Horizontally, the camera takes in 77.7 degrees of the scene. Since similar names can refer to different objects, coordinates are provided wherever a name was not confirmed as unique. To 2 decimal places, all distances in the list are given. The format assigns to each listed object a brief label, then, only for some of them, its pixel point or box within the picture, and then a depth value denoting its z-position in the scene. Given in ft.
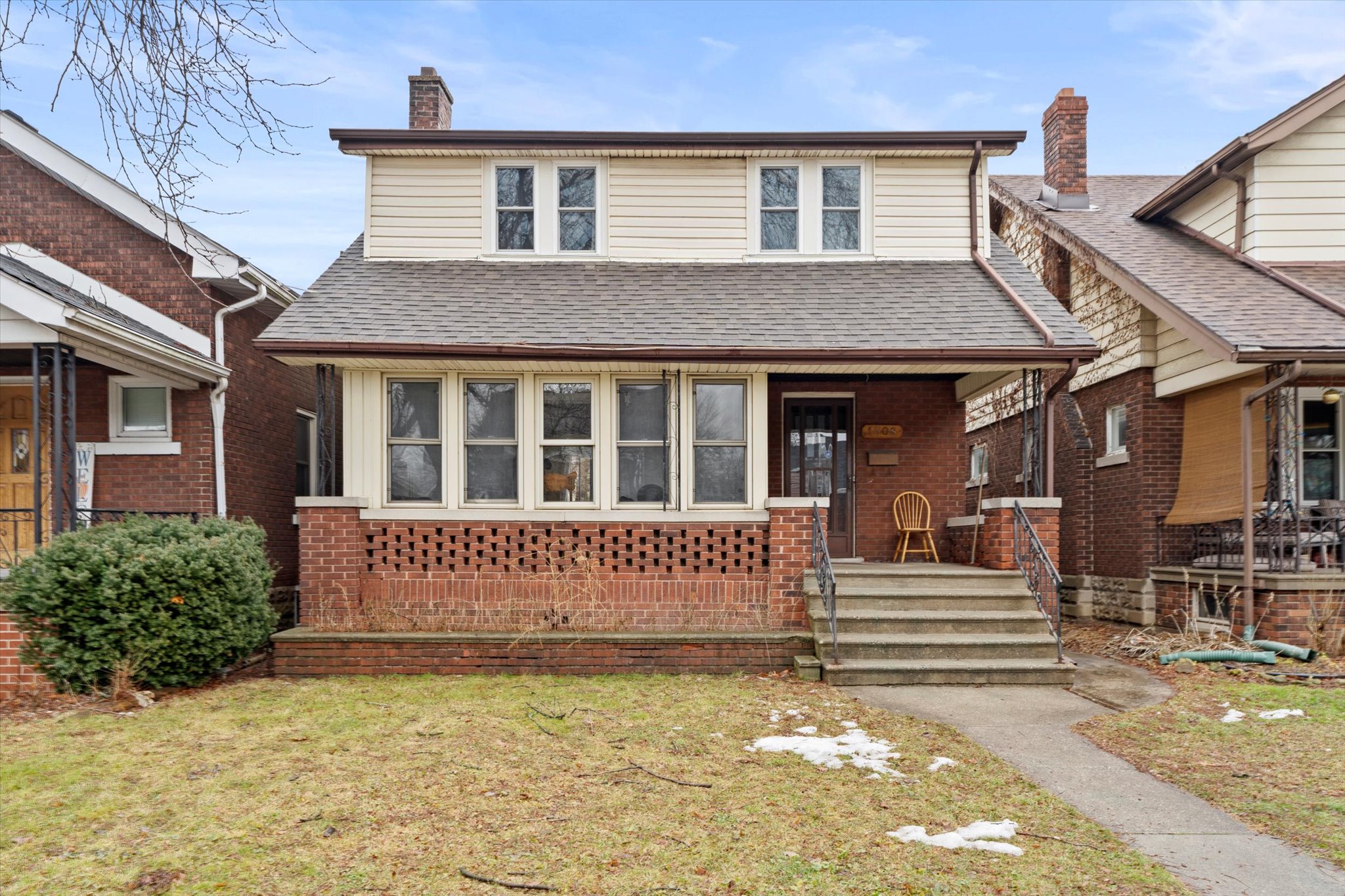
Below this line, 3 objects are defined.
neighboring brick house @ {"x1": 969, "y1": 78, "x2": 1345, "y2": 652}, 30.14
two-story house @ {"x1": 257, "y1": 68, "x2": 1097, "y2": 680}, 28.63
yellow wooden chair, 35.55
